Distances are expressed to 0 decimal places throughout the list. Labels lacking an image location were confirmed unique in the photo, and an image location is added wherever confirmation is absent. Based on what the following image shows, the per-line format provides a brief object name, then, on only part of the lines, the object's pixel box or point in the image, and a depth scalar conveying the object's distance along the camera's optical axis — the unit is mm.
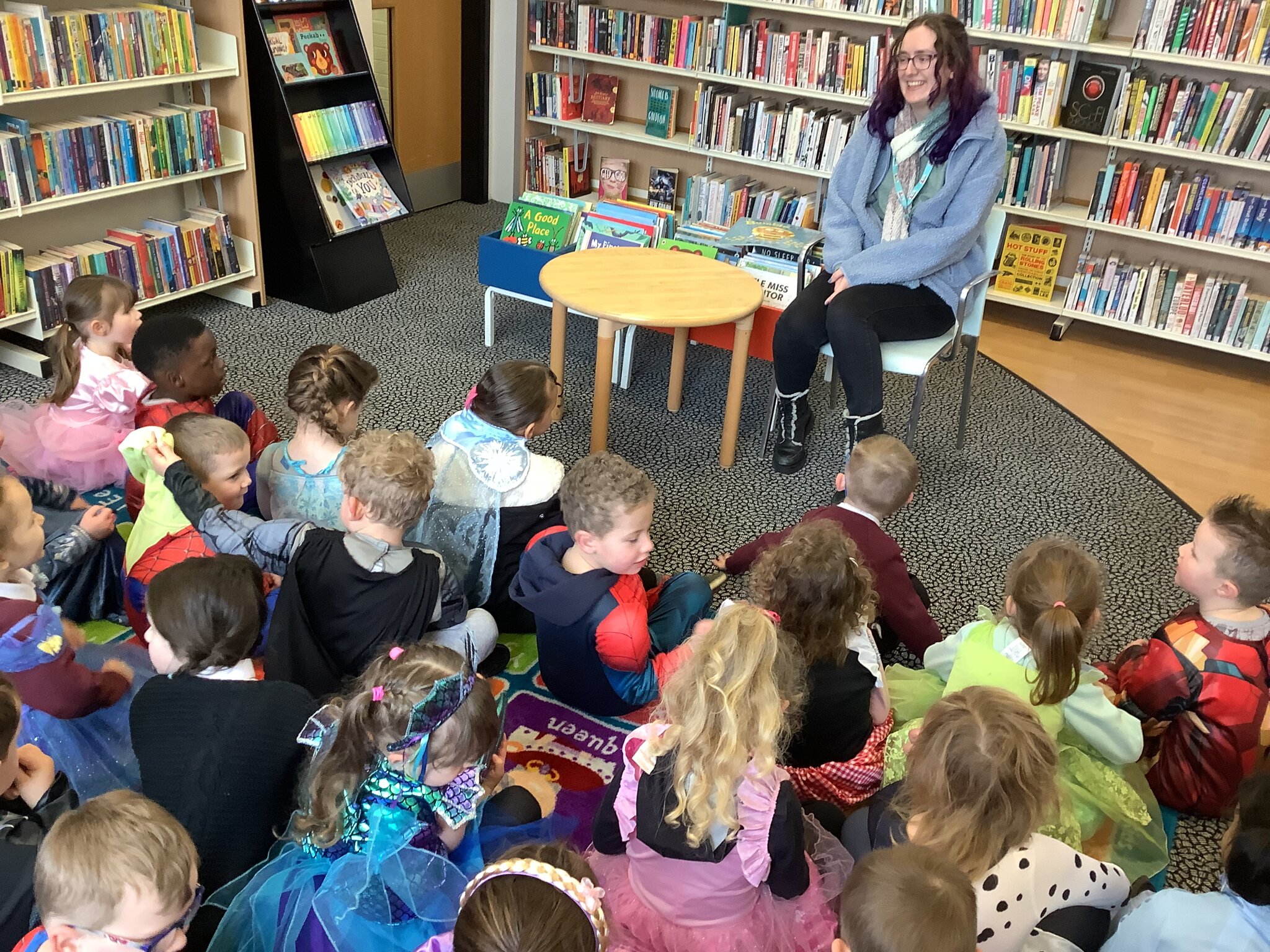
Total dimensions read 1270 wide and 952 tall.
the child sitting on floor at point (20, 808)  1340
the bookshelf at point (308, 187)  4090
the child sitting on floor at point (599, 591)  2049
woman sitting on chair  3180
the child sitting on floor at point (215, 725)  1542
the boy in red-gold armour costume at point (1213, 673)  2016
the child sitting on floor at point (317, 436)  2365
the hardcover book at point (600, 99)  5445
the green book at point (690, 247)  3816
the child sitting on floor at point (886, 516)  2314
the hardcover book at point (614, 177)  5613
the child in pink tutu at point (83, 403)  2693
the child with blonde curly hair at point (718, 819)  1444
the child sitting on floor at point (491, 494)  2479
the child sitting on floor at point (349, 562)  2010
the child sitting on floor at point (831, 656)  1849
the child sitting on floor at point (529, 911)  1115
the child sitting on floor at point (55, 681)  1771
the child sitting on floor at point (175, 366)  2656
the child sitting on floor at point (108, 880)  1189
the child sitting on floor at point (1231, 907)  1376
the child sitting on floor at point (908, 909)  1094
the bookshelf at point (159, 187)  3586
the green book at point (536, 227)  3975
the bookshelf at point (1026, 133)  4215
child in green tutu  1886
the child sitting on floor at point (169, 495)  2137
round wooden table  3090
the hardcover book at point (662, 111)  5238
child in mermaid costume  1495
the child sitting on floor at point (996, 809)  1434
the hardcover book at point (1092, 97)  4230
